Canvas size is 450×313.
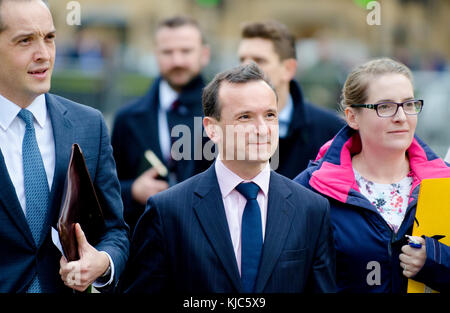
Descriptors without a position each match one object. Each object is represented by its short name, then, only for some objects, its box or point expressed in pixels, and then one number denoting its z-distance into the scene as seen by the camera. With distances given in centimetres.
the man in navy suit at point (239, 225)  651
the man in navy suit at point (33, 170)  645
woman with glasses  725
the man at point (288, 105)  1112
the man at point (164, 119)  1114
